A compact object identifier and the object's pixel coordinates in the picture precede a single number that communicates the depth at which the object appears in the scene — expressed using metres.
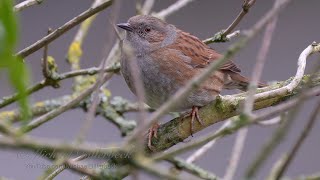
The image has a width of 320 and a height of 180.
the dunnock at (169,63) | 7.69
